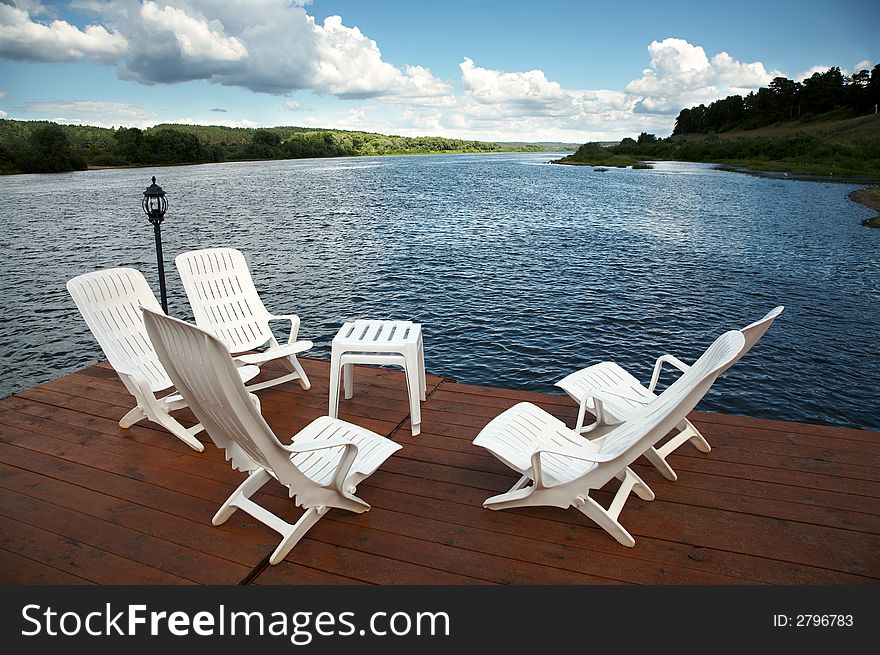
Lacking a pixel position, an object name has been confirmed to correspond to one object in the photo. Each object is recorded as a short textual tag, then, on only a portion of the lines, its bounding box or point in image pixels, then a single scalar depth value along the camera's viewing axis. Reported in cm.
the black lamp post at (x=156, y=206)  521
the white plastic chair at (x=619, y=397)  322
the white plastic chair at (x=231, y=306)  467
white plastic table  387
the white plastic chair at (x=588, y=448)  251
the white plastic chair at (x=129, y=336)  372
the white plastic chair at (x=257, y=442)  239
